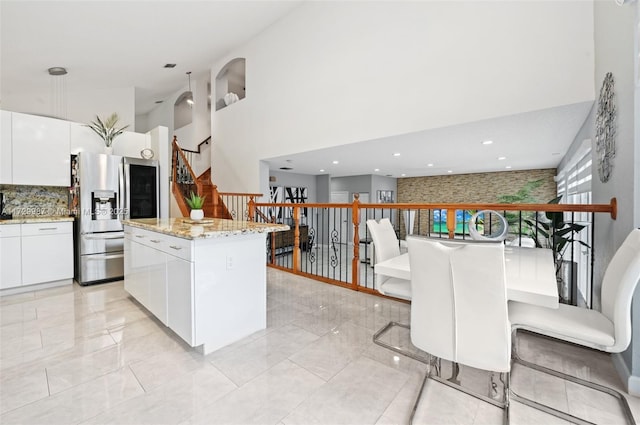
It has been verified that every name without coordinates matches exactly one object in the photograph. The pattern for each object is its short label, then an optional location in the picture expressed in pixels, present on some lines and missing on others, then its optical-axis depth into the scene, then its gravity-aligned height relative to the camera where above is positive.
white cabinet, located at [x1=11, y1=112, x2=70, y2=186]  3.64 +0.80
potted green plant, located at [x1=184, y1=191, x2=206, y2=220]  2.70 -0.01
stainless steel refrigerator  3.77 +0.02
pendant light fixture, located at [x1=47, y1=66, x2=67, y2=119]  6.06 +2.51
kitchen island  2.03 -0.55
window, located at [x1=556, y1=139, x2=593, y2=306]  3.62 +0.23
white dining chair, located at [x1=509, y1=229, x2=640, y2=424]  1.29 -0.60
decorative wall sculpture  2.05 +0.61
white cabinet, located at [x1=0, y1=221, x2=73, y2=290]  3.38 -0.55
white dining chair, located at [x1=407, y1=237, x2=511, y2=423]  1.31 -0.48
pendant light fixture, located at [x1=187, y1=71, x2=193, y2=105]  8.44 +3.46
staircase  5.70 +0.42
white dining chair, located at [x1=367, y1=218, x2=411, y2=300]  2.06 -0.38
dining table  1.35 -0.39
